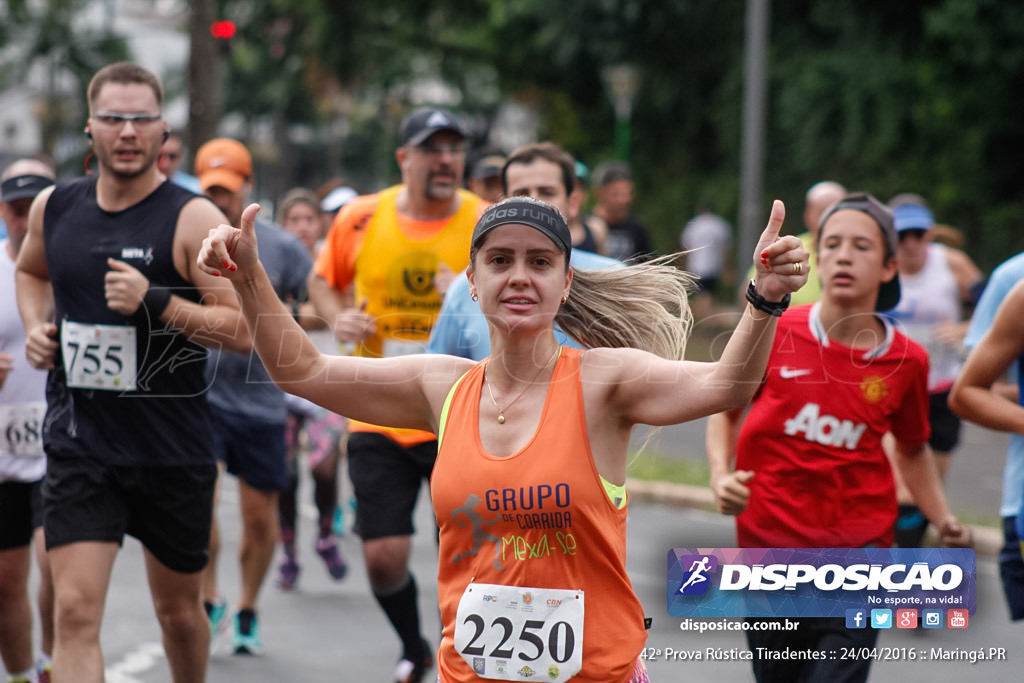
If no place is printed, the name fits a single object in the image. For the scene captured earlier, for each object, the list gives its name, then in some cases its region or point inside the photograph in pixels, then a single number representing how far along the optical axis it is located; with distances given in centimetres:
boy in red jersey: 866
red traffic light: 2945
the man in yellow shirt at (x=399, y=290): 1091
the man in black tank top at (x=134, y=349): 902
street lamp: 4644
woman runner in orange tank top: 613
